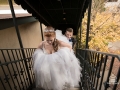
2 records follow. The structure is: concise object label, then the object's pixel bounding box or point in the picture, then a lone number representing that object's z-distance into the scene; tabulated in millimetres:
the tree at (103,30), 8336
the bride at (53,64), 2107
